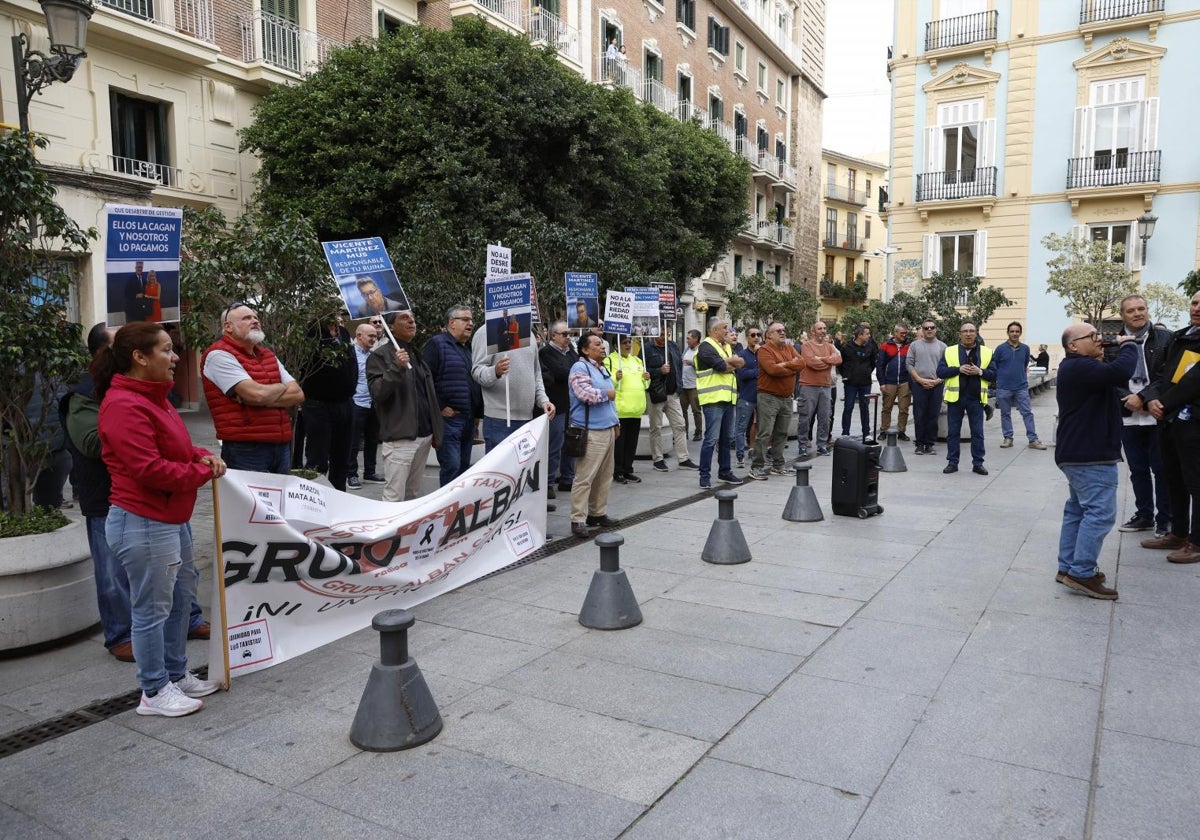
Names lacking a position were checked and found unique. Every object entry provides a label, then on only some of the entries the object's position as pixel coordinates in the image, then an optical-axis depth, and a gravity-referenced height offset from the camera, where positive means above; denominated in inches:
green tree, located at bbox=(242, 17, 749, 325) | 655.1 +155.4
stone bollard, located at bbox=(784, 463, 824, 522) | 326.3 -64.3
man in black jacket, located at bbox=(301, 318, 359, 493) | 326.0 -28.6
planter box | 184.4 -55.8
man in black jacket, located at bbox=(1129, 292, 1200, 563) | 253.8 -28.0
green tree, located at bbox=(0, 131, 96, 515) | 192.1 +4.4
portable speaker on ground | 327.9 -54.4
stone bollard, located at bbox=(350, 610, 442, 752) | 142.1 -61.3
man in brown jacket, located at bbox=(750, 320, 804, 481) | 416.5 -28.8
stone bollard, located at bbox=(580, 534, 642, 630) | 201.8 -62.3
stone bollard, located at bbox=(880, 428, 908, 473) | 455.0 -65.8
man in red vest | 196.5 -13.8
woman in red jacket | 148.6 -26.4
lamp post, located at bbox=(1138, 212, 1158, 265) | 896.9 +117.0
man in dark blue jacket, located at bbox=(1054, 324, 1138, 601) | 221.0 -26.8
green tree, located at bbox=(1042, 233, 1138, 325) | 959.0 +64.0
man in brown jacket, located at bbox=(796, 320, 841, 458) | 472.4 -25.6
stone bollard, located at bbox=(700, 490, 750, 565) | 262.2 -63.3
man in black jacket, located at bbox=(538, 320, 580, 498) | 346.0 -15.8
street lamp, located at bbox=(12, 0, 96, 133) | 290.8 +98.9
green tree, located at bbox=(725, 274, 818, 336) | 1066.7 +38.5
